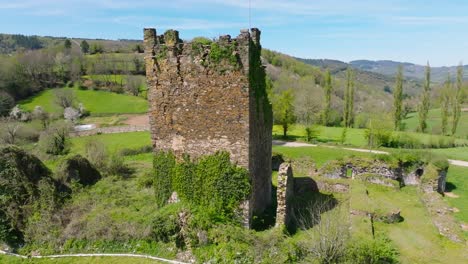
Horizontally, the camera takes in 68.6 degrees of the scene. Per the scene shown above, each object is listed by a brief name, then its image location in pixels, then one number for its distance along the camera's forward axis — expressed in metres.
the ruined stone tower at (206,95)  13.49
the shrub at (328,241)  11.80
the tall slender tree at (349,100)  59.69
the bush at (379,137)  41.78
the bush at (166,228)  13.94
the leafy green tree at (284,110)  45.06
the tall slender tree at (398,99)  55.56
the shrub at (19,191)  15.53
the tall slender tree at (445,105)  52.16
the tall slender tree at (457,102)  51.47
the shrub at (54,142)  35.75
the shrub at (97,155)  25.47
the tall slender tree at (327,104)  60.98
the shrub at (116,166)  24.83
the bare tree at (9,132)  37.90
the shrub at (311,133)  45.38
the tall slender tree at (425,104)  54.12
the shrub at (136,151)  37.22
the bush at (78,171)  20.09
